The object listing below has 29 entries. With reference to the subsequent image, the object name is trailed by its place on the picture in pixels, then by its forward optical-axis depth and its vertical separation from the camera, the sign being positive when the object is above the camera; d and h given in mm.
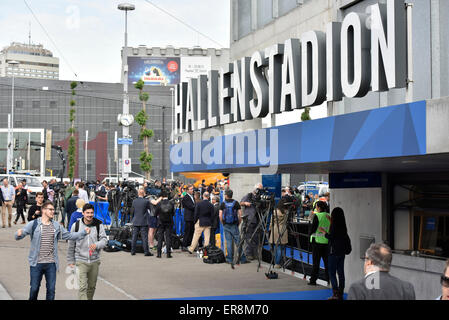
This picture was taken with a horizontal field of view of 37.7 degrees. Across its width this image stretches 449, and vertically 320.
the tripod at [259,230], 15516 -1227
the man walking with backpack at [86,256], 9367 -1082
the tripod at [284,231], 15164 -1210
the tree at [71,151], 55956 +2639
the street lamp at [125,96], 35750 +4759
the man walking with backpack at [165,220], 17562 -1061
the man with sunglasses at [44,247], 9352 -955
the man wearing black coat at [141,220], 18047 -1085
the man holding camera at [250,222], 16328 -1055
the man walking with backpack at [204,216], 18422 -1001
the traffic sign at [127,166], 33312 +731
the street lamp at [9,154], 65625 +2972
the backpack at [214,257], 17047 -1979
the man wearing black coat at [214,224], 18828 -1267
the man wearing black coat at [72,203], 20094 -700
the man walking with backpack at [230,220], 16516 -996
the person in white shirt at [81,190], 20719 -311
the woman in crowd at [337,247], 11703 -1182
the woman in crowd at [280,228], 15546 -1119
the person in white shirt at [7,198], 25359 -691
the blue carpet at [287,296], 11768 -2145
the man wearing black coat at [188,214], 19516 -994
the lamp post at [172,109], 100375 +11424
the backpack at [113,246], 19250 -1935
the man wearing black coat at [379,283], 5262 -828
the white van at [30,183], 37094 -166
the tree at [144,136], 43656 +3029
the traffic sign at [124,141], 32875 +1980
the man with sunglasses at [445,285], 5324 -842
